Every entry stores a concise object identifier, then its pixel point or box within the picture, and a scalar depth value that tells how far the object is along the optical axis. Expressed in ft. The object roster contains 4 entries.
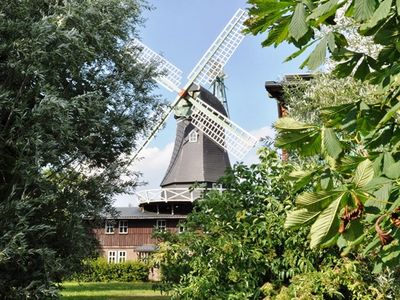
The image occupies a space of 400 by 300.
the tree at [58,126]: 21.54
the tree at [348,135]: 5.76
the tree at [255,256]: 18.63
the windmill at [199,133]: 88.38
